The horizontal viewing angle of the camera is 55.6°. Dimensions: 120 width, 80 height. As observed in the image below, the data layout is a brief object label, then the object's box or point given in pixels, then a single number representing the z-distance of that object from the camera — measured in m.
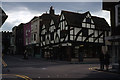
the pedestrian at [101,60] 10.80
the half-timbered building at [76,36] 20.50
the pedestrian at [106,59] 10.54
